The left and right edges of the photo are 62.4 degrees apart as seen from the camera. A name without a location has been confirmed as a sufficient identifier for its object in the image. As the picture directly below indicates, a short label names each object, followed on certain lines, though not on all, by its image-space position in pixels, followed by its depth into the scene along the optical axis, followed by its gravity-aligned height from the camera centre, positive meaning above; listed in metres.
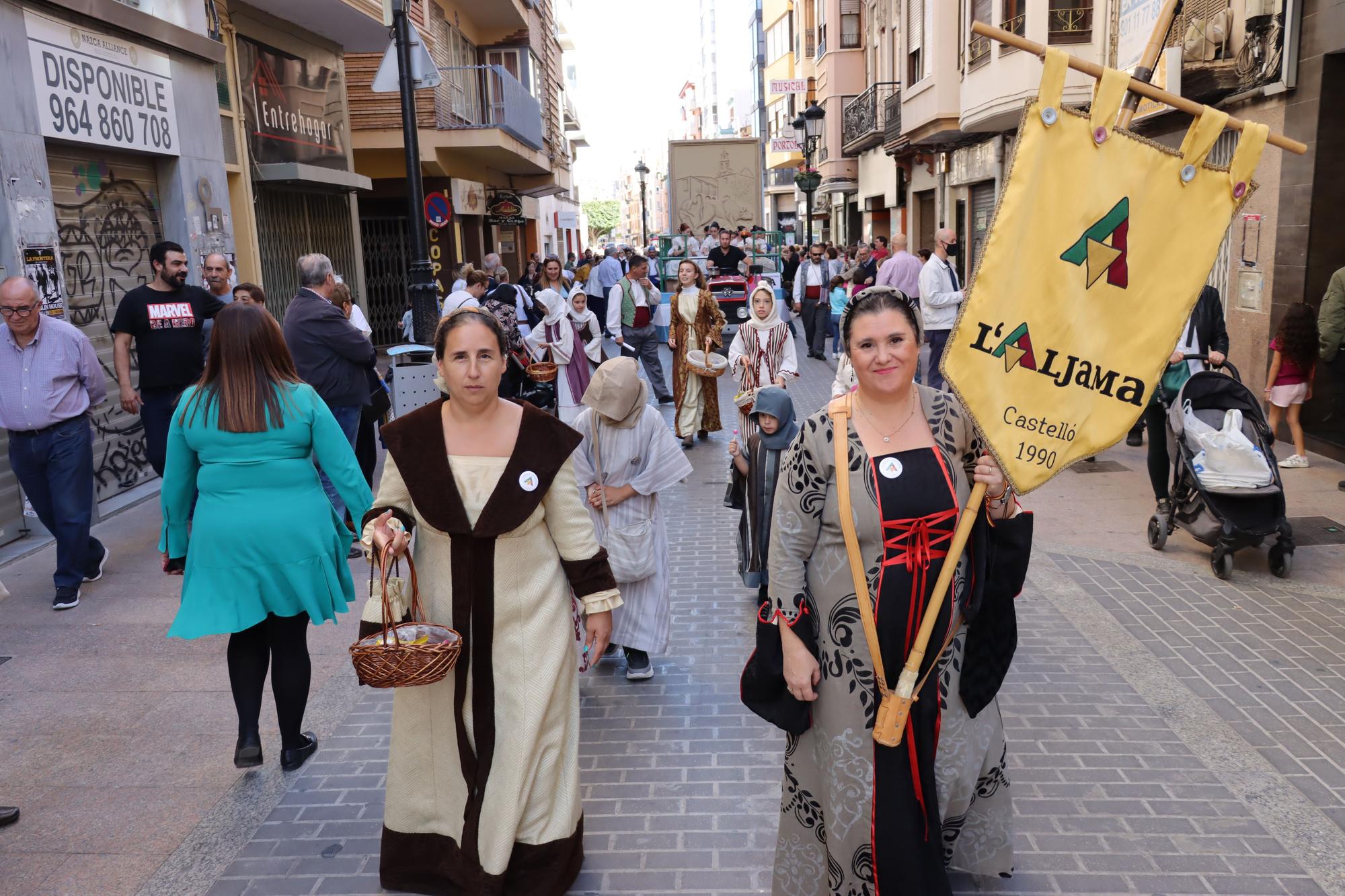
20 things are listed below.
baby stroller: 6.55 -1.64
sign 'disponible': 8.90 +1.54
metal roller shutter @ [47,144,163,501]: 9.38 +0.12
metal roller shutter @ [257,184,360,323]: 15.01 +0.36
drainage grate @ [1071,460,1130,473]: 10.02 -2.13
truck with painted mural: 29.59 +1.60
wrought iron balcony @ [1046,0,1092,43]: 17.38 +3.23
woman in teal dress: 4.24 -0.94
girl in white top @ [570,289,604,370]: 13.82 -0.97
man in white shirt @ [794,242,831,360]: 18.88 -0.99
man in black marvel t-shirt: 7.51 -0.46
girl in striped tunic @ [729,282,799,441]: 8.72 -0.83
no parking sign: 14.83 +0.60
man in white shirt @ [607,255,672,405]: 13.37 -0.81
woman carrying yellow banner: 3.02 -0.98
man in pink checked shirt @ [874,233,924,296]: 14.30 -0.43
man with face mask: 11.71 -0.60
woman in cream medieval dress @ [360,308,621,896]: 3.48 -1.18
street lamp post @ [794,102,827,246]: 23.39 +2.34
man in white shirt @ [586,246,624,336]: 19.47 -0.60
